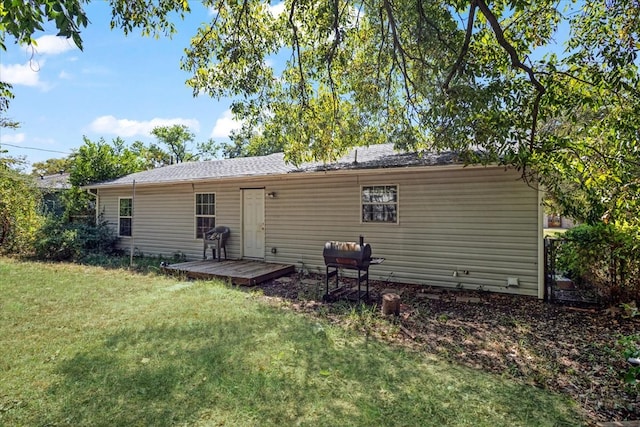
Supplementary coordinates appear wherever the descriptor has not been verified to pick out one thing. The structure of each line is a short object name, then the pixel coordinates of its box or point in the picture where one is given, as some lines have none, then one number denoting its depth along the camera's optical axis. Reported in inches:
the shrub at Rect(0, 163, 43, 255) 434.3
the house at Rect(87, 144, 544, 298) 254.7
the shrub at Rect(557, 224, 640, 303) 204.4
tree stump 205.0
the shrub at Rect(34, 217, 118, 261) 404.2
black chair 376.8
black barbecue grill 224.5
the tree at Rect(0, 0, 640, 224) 184.5
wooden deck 291.3
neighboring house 603.7
